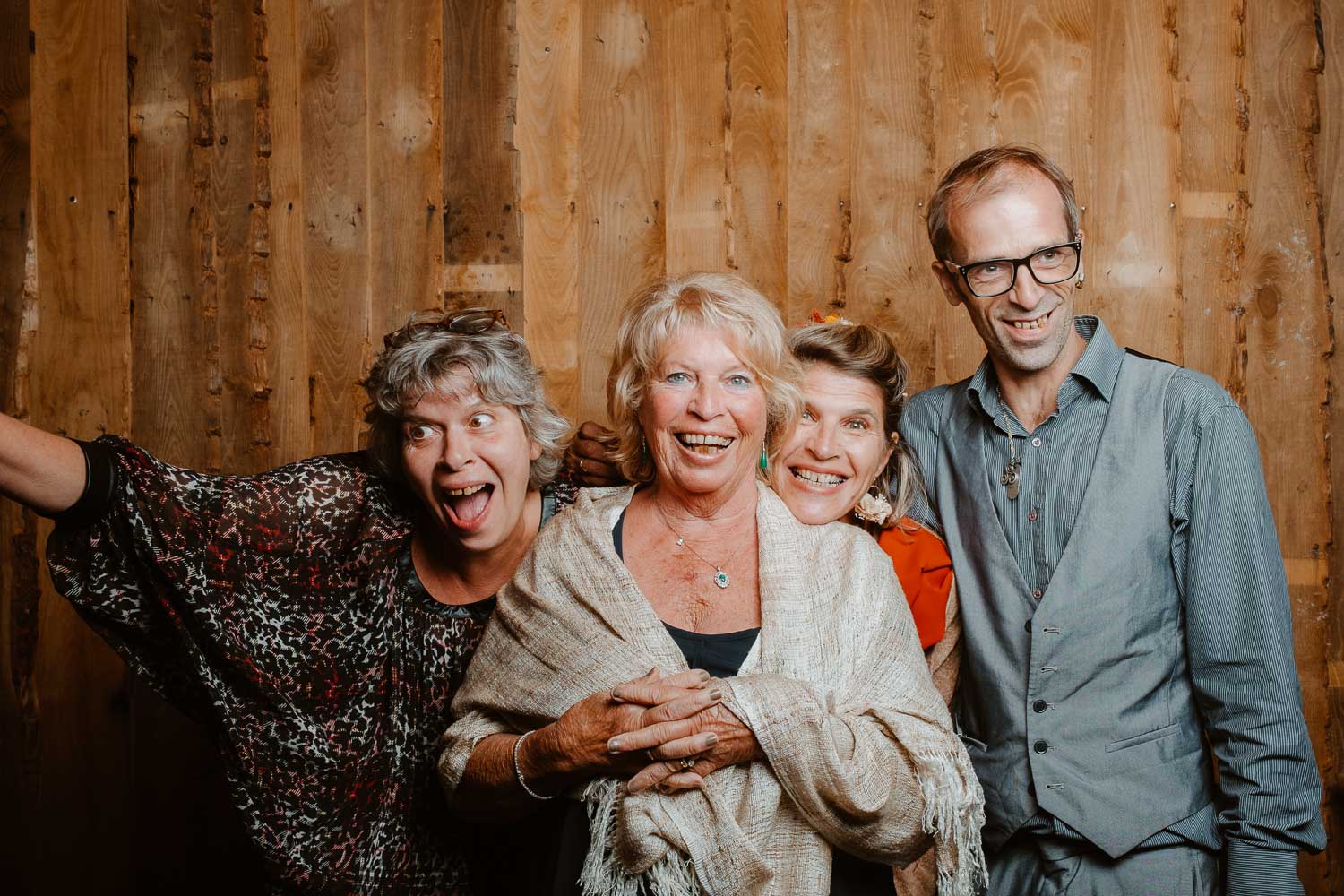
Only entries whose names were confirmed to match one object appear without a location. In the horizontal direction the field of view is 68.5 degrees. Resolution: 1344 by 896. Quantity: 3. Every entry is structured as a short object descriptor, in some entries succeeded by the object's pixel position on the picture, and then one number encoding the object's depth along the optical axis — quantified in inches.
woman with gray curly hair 70.2
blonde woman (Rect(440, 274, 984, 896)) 62.5
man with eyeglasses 66.3
